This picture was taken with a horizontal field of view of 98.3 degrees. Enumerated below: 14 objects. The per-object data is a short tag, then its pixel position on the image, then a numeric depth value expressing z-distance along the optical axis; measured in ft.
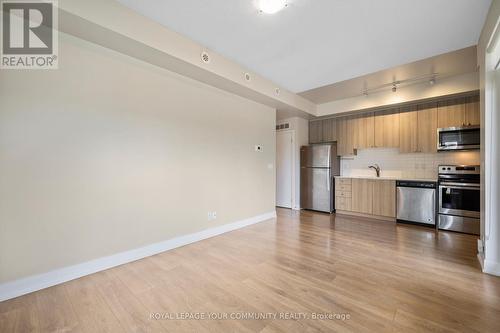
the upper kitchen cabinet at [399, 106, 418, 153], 14.76
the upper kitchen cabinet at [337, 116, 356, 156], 17.52
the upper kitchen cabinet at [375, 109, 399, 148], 15.53
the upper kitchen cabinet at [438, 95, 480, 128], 12.87
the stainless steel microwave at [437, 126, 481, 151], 12.56
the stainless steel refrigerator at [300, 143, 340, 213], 17.52
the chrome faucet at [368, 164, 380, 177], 17.04
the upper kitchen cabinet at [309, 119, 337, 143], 18.55
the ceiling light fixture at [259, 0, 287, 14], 6.86
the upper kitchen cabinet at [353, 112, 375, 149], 16.55
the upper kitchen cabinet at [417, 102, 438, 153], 14.03
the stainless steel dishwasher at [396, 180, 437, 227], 13.55
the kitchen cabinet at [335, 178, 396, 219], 15.08
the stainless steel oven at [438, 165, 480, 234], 12.13
